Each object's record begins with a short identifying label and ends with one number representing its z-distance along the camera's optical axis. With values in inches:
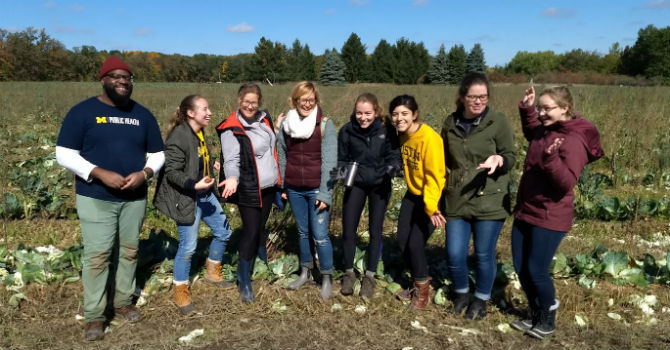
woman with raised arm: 108.3
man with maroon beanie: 114.5
